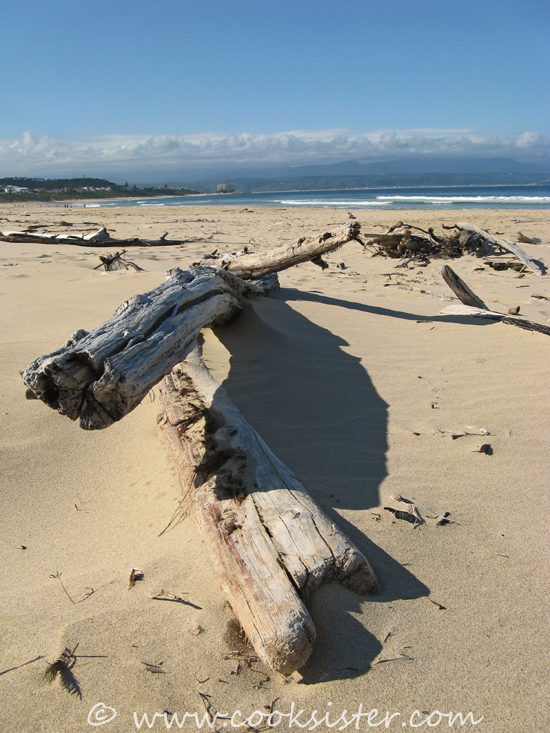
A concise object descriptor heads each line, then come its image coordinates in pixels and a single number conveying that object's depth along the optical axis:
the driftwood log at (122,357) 1.81
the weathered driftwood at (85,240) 9.61
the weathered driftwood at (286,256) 4.82
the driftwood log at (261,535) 1.40
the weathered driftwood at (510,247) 7.59
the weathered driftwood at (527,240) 10.43
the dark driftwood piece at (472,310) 4.56
